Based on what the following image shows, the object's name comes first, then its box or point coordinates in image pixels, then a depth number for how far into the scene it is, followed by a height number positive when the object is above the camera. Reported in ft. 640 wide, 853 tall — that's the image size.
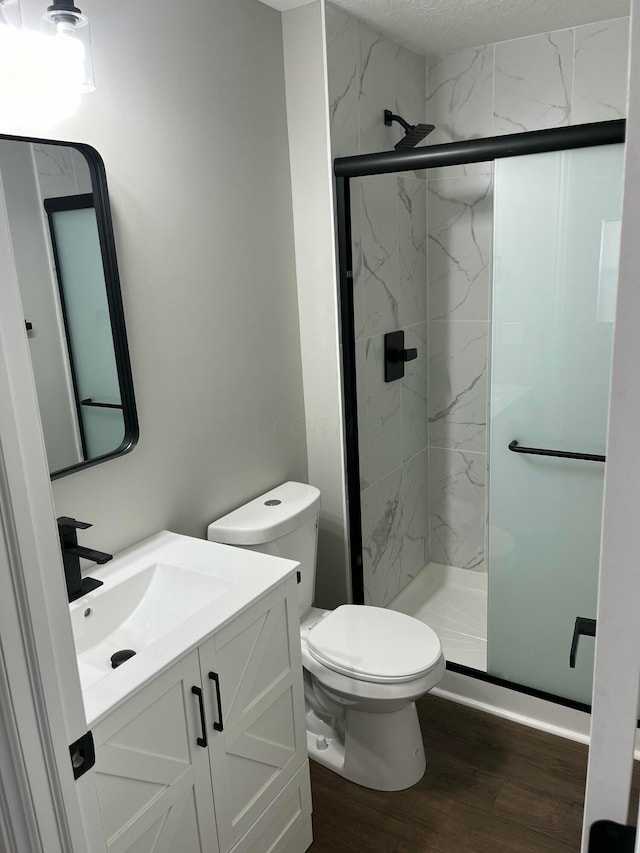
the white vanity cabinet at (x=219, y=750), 4.35 -3.42
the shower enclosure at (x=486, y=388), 6.61 -1.59
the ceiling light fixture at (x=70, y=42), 4.71 +1.64
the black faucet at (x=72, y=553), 5.22 -2.08
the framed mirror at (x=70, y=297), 5.15 -0.17
